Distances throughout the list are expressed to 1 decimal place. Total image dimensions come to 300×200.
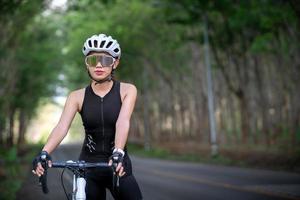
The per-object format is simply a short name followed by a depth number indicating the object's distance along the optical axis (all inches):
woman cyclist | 263.1
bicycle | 250.8
